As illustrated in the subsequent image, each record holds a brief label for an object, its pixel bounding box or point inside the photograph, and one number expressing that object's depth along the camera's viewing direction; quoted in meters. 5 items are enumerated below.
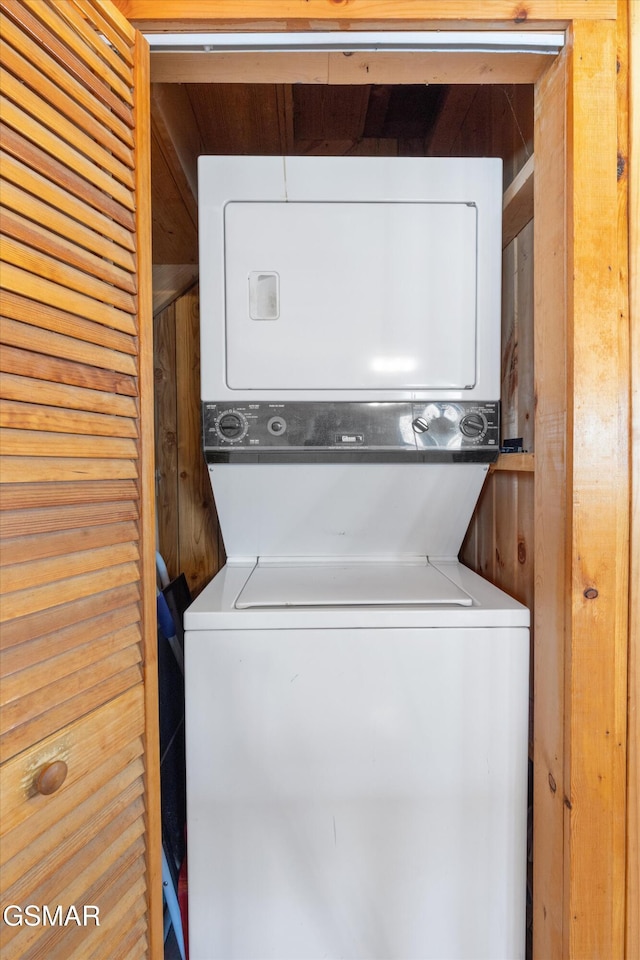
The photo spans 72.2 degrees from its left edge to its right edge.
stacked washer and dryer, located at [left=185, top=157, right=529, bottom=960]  0.98
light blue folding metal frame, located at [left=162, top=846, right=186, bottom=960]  1.15
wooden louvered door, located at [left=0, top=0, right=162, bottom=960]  0.64
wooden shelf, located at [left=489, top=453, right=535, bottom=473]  1.09
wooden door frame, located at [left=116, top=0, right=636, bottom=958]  0.85
